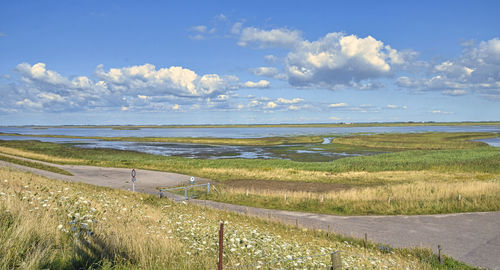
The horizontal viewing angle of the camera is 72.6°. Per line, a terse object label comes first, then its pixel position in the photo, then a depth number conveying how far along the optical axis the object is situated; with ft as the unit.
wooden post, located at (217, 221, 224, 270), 20.89
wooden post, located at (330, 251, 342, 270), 24.62
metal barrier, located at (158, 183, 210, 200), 96.71
